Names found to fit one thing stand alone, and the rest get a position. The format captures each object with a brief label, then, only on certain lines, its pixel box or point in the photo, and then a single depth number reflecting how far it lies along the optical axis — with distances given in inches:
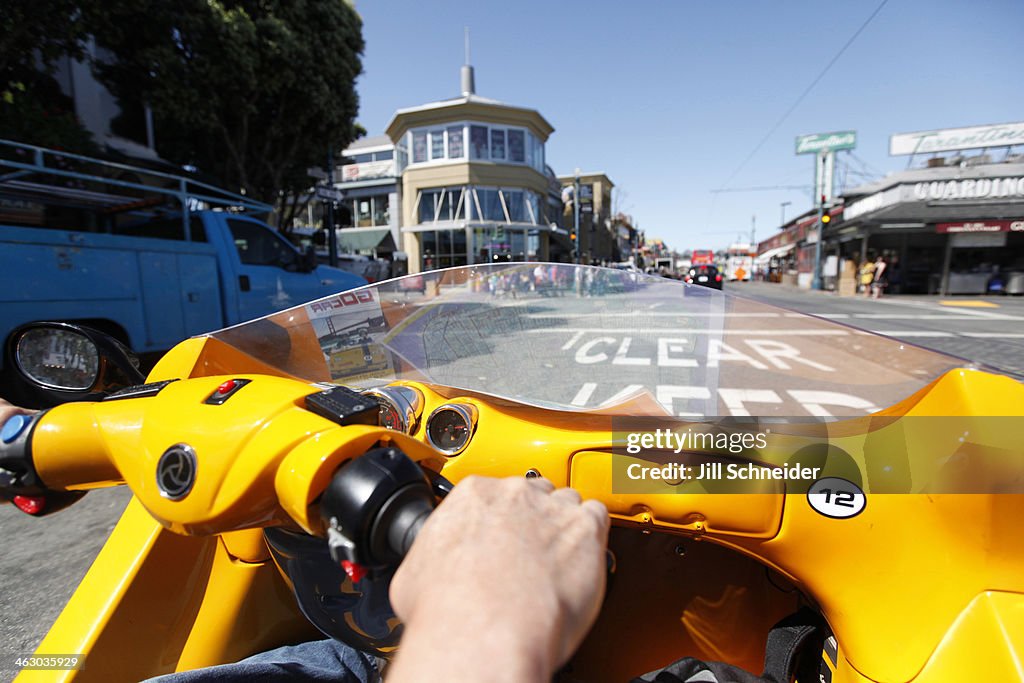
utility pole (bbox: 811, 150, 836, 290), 1289.9
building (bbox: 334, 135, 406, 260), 1170.6
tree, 373.7
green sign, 1370.0
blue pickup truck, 174.6
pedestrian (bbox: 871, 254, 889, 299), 742.5
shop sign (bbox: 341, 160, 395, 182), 1189.1
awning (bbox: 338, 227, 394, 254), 1176.2
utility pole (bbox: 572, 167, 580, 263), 887.8
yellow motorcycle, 30.3
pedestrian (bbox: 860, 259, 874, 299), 775.7
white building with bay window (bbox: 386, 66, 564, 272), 1047.0
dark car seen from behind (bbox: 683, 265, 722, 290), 926.7
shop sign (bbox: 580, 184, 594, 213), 1232.0
